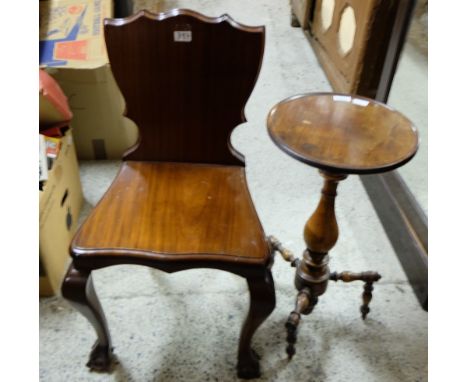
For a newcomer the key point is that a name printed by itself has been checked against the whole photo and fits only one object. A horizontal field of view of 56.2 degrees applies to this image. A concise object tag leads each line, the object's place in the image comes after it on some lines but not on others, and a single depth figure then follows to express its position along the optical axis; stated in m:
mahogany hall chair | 1.06
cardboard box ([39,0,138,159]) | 1.80
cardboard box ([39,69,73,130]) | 1.49
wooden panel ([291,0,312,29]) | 3.23
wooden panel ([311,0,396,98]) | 1.99
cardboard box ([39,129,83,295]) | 1.40
